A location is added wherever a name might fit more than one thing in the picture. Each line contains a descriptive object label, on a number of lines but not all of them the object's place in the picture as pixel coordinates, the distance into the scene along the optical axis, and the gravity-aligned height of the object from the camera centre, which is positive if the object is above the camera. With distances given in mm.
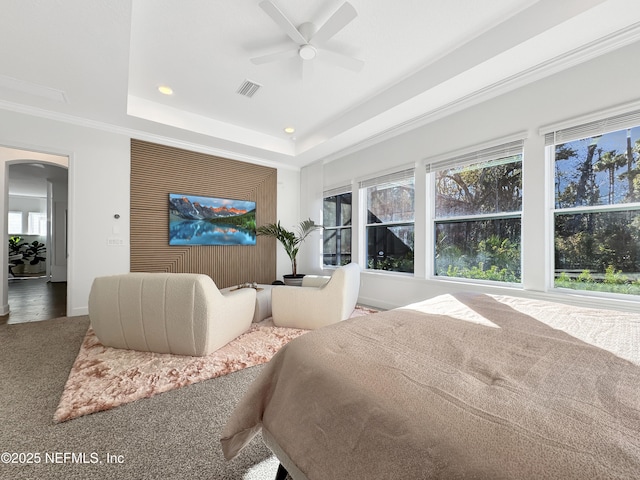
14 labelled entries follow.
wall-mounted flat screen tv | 4477 +362
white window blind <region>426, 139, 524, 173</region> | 2949 +983
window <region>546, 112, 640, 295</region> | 2316 +310
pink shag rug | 1738 -990
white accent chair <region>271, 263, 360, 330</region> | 2996 -683
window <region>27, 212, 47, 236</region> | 9484 +648
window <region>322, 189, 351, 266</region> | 5168 +260
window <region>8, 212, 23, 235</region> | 9172 +633
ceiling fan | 2031 +1705
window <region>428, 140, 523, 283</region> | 3020 +326
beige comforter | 507 -382
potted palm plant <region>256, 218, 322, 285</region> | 5107 +98
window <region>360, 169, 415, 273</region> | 4113 +322
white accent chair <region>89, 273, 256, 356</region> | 2234 -597
